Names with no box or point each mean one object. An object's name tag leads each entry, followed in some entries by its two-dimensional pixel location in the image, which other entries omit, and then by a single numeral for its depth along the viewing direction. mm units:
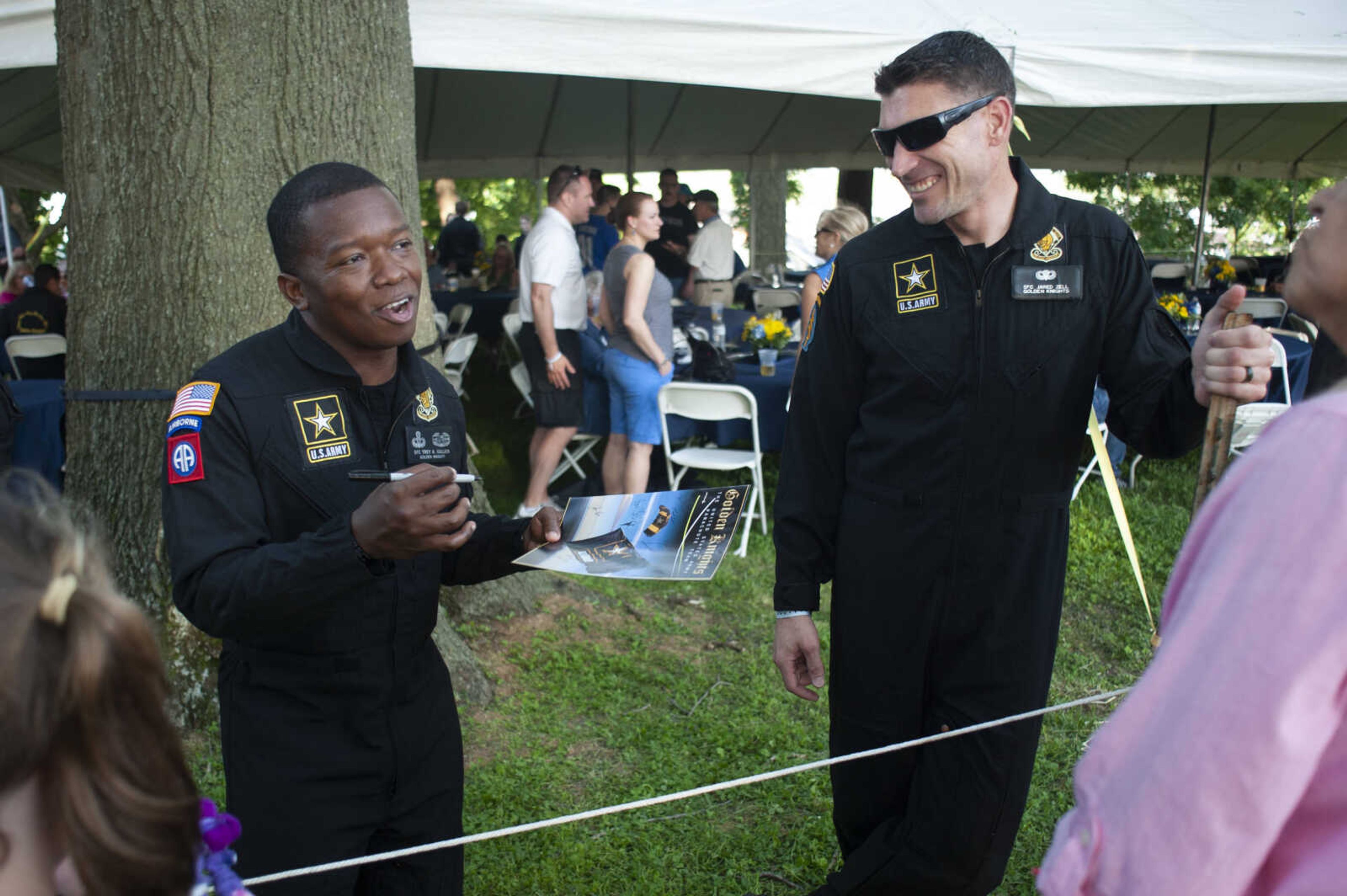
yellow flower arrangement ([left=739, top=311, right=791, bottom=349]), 6863
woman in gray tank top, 6250
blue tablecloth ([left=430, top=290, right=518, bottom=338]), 11695
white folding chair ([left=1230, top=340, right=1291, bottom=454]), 6062
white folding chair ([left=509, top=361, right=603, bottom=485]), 7129
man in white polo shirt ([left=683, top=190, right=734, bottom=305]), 10984
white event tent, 5695
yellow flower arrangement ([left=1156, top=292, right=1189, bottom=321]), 7227
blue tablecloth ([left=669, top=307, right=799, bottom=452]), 6359
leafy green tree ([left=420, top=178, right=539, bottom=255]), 28875
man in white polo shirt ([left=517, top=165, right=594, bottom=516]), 6496
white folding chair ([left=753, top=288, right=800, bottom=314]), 10117
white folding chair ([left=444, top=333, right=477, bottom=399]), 8570
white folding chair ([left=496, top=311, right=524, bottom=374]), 8413
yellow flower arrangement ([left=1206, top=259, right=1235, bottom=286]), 10945
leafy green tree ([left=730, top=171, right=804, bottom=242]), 31322
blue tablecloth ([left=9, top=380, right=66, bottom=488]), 5660
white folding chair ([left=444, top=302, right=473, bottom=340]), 10078
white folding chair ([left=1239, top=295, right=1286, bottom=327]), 9109
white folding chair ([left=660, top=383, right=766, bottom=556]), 6121
